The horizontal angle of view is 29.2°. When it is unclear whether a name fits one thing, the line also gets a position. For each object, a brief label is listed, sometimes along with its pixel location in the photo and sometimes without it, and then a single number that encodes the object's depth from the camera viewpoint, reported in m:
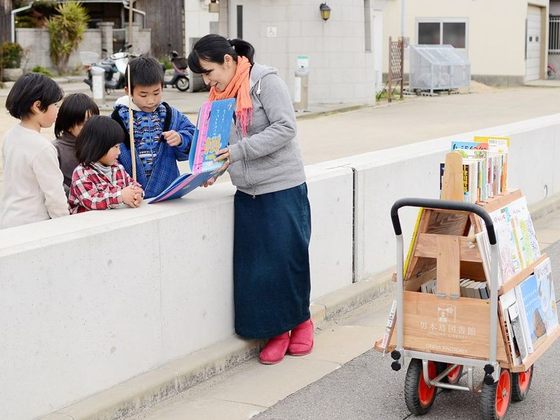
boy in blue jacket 5.66
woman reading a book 5.62
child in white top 5.23
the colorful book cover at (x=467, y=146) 5.32
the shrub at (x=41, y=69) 33.62
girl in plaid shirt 5.43
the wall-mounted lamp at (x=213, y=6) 27.17
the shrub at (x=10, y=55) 32.91
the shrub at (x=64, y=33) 35.25
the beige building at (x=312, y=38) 24.98
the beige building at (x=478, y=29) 35.66
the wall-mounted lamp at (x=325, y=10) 24.70
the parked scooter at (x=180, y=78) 29.96
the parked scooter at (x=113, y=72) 26.83
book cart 4.89
